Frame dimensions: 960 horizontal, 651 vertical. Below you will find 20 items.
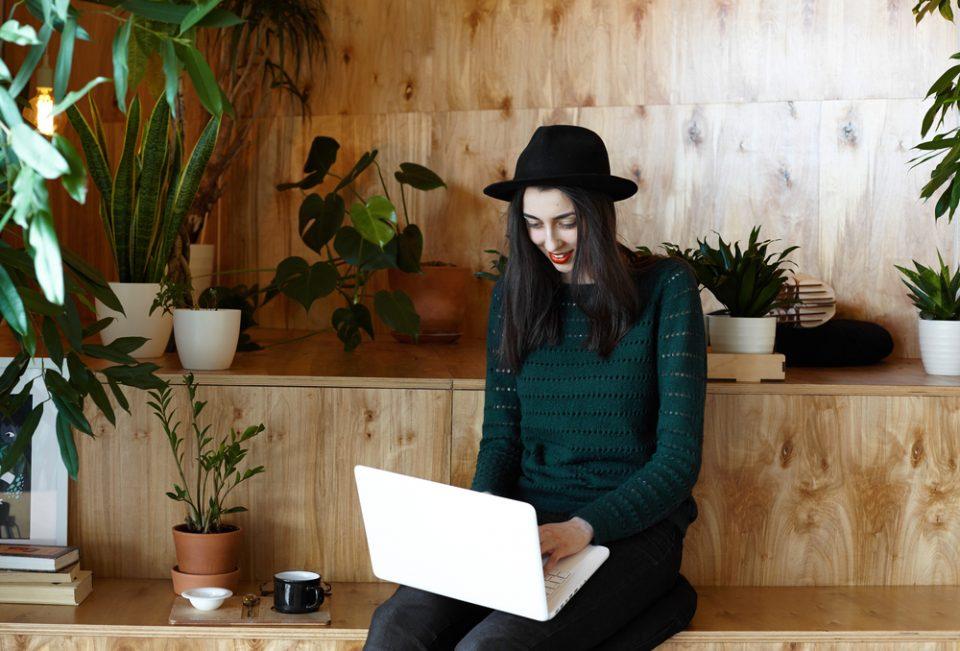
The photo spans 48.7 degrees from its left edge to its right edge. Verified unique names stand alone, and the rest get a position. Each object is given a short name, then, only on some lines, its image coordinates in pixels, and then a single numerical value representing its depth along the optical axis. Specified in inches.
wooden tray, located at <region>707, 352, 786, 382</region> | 94.1
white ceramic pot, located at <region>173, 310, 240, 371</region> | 95.9
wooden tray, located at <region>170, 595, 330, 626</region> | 83.7
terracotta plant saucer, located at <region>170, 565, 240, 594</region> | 89.1
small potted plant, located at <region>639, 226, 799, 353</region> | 96.0
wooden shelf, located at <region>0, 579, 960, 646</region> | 82.2
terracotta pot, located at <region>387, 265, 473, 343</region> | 135.6
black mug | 85.5
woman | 72.6
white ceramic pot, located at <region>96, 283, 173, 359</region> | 102.8
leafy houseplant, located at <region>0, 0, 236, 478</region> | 37.7
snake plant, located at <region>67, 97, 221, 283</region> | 104.0
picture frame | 92.4
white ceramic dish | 85.3
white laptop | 65.4
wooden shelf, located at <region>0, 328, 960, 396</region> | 93.4
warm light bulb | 108.2
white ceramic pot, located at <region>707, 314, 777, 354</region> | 95.8
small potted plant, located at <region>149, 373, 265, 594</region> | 89.0
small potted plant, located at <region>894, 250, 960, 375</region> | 103.5
